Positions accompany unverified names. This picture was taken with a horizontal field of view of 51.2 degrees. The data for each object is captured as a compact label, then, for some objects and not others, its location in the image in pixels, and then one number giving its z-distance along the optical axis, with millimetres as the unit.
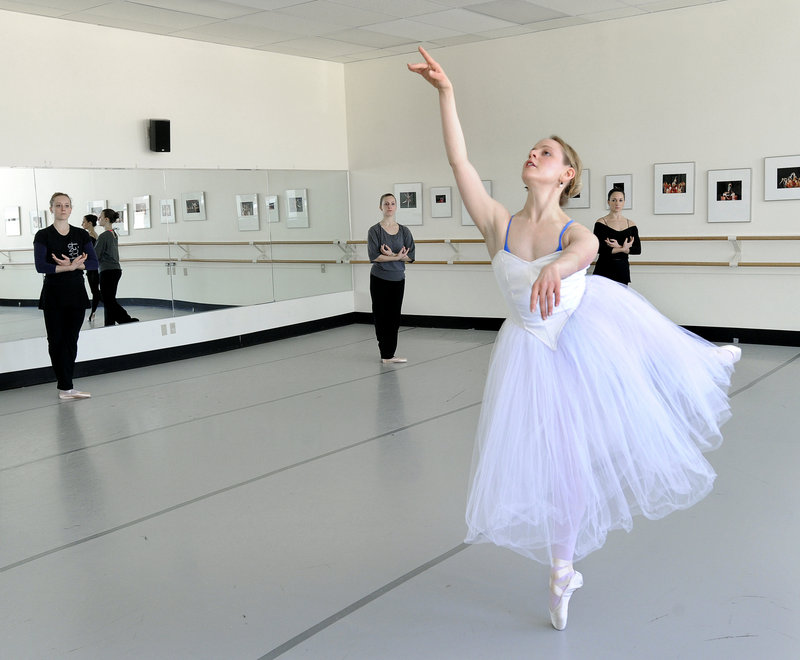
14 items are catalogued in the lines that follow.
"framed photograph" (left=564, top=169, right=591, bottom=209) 9203
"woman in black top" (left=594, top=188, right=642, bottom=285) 7852
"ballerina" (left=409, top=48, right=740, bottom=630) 2865
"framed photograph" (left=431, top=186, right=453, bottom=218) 10398
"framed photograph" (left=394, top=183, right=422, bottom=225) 10648
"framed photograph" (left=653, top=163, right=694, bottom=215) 8555
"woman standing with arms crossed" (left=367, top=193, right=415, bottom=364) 7969
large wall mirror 7477
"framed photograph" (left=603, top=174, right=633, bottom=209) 8914
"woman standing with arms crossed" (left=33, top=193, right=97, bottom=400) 6934
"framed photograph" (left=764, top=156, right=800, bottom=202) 7941
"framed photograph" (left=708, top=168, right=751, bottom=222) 8234
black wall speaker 8586
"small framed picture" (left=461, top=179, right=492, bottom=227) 10039
